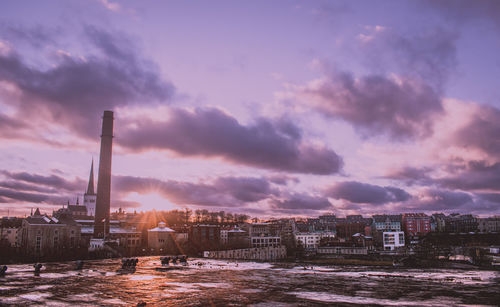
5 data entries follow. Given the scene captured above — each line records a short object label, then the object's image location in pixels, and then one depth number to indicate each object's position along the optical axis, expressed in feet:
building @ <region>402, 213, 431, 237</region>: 563.48
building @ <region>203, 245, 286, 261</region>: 247.25
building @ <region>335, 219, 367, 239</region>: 565.04
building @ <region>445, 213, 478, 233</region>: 612.29
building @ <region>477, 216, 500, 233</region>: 612.29
